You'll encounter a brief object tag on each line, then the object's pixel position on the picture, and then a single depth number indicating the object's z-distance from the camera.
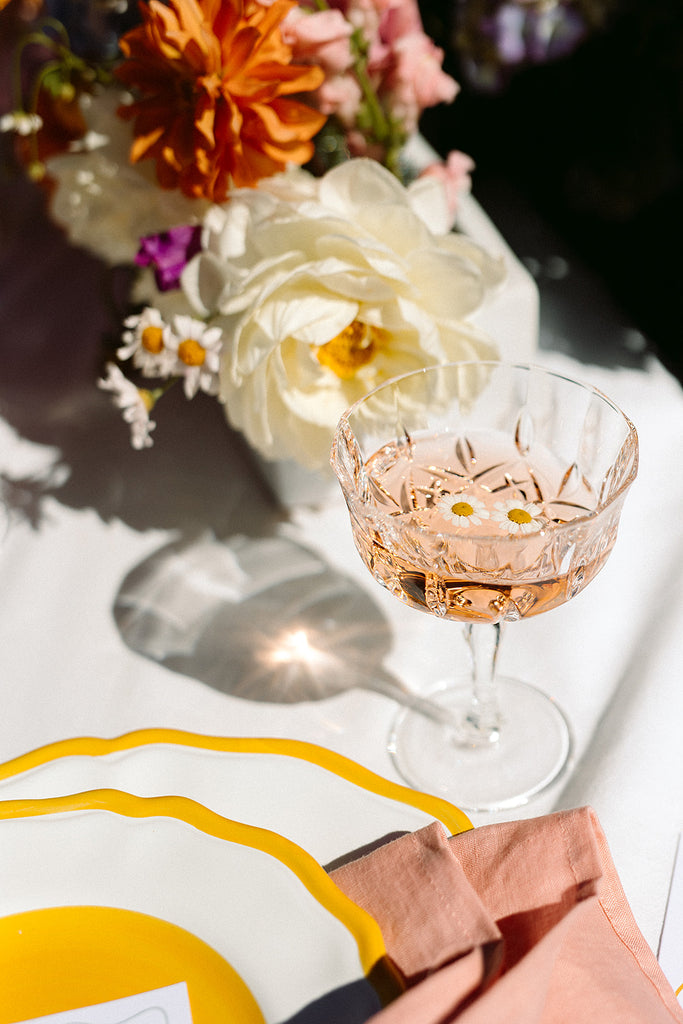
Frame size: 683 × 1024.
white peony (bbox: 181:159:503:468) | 0.57
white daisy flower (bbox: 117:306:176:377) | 0.60
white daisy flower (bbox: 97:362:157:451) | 0.60
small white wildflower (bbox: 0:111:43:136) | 0.74
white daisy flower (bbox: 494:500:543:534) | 0.55
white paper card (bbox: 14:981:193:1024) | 0.40
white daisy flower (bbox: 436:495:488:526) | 0.56
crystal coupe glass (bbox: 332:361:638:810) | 0.52
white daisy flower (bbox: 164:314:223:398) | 0.59
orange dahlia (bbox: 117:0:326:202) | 0.55
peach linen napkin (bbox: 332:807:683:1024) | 0.36
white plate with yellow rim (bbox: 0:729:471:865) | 0.48
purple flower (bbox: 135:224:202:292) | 0.63
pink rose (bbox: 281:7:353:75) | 0.61
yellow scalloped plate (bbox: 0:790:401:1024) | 0.39
